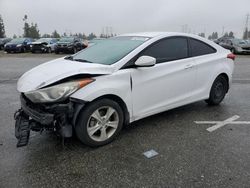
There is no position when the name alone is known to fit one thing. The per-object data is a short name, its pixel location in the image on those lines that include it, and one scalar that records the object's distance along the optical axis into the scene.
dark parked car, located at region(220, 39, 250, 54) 22.45
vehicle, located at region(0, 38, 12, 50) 30.54
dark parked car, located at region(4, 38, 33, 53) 24.27
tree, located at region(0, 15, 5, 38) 72.84
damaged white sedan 3.10
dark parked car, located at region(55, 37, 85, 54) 22.48
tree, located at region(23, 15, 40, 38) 68.95
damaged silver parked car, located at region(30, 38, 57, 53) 24.12
